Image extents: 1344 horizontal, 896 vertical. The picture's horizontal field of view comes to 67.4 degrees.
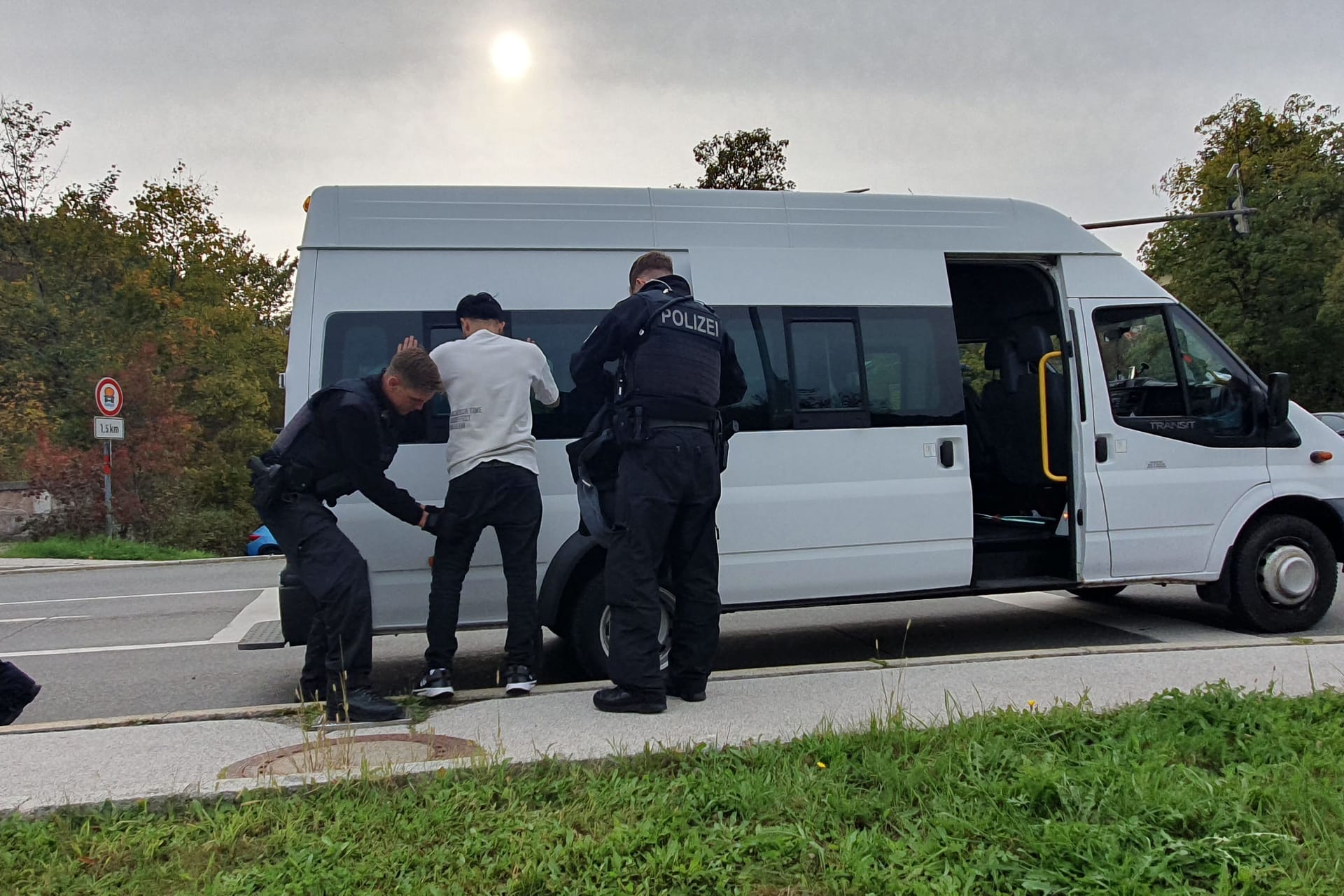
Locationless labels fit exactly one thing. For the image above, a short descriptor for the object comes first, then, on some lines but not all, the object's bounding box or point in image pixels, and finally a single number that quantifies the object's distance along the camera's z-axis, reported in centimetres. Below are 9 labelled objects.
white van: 530
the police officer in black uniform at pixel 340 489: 449
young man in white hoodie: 486
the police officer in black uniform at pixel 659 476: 444
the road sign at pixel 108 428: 1656
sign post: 1661
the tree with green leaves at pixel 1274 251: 3256
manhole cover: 361
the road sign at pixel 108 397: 1677
